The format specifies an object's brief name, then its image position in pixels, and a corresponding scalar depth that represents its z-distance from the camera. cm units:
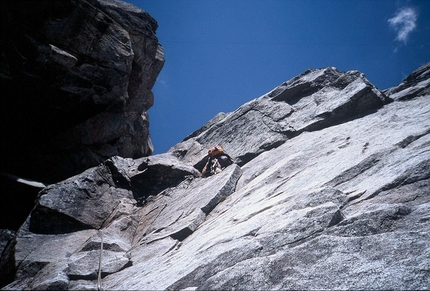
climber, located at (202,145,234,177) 2004
